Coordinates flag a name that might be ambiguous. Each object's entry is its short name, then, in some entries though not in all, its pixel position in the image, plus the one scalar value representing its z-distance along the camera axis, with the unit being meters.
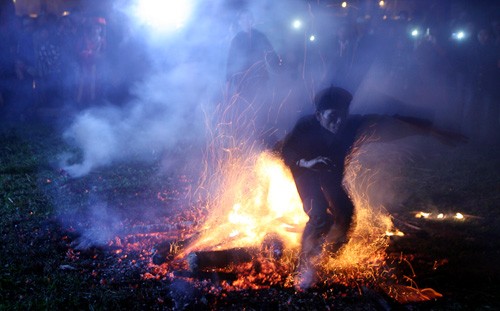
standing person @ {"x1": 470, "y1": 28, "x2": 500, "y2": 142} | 9.55
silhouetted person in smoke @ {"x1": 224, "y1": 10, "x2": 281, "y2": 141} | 7.48
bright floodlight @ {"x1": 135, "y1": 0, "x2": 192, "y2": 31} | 13.67
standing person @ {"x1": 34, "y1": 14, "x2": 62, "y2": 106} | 12.38
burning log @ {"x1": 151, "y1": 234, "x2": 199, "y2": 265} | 4.51
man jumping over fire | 4.48
